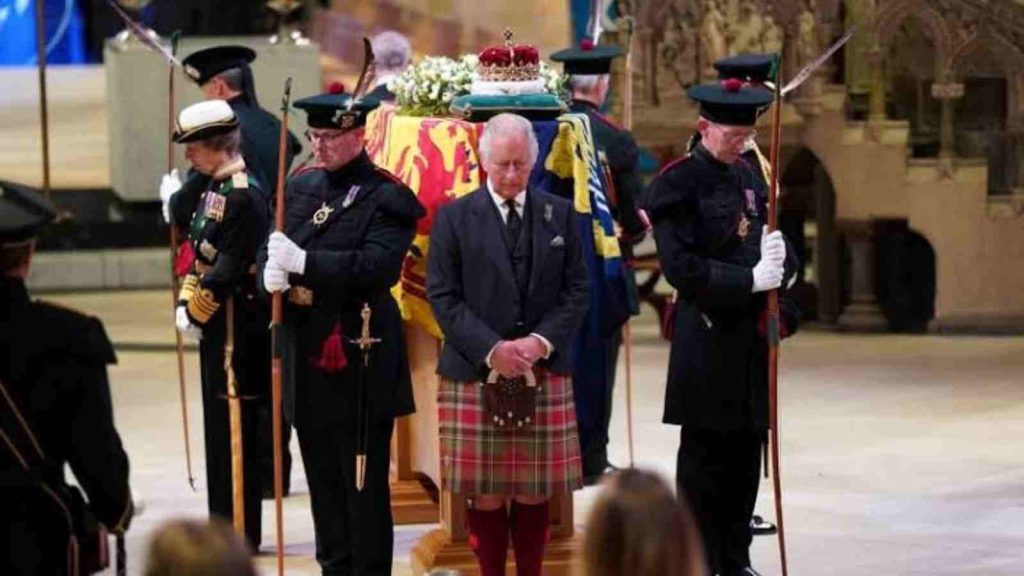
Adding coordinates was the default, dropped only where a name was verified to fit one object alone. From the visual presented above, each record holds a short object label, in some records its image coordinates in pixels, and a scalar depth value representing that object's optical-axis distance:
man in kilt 17.00
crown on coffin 18.73
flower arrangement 19.56
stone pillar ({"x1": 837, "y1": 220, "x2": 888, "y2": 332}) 31.78
